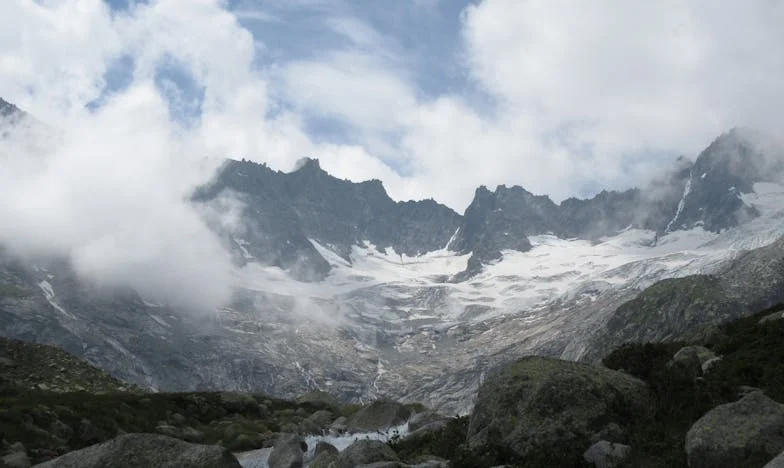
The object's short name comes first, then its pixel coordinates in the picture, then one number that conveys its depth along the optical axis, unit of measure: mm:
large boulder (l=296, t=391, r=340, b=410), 76312
